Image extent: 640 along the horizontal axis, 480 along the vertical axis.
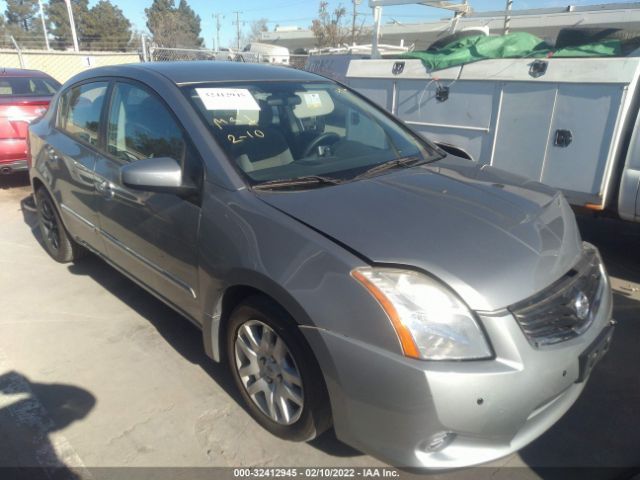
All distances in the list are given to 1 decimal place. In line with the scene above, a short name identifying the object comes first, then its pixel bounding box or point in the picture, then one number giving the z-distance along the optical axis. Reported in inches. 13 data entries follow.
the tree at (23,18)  2564.0
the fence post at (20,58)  586.6
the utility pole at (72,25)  900.8
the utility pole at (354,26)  992.2
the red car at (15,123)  250.5
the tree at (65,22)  1972.2
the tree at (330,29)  1053.2
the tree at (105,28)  1900.8
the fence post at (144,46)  435.2
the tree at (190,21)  2440.9
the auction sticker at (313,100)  125.0
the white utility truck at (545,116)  165.9
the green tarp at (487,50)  204.2
